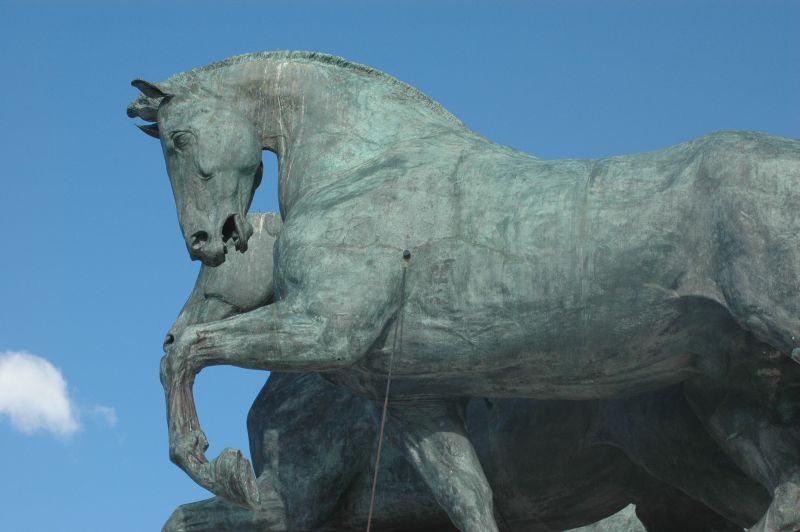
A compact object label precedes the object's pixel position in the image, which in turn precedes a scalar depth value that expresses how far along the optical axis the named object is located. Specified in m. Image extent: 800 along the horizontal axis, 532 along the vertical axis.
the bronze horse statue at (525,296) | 12.86
